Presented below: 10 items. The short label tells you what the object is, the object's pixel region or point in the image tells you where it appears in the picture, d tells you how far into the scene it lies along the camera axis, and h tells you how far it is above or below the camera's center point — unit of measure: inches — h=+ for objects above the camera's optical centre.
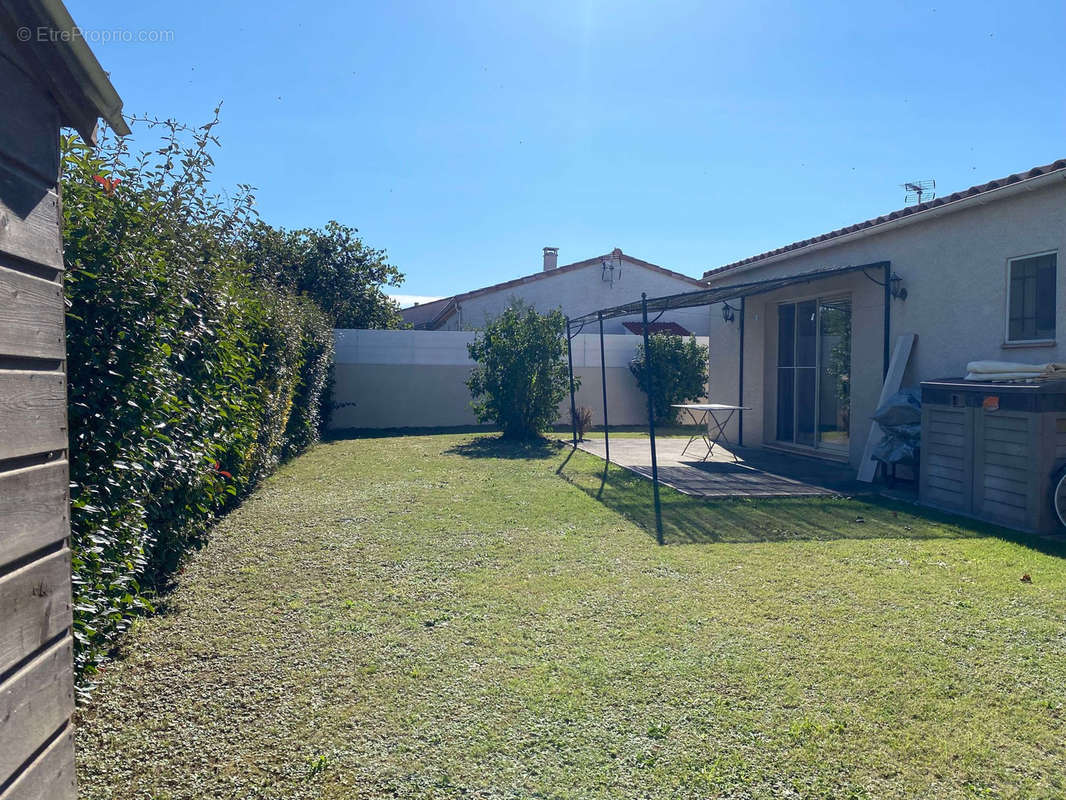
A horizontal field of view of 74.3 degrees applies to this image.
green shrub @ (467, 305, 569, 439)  544.7 +0.3
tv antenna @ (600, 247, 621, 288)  920.3 +139.0
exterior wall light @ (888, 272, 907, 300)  352.2 +42.0
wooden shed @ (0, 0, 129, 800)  69.6 -3.5
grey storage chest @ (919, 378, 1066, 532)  236.1 -28.0
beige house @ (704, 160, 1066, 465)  284.5 +32.6
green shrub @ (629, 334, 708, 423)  703.1 +0.1
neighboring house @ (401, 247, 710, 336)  896.3 +105.7
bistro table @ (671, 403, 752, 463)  413.1 -45.0
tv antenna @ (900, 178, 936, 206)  661.3 +172.3
